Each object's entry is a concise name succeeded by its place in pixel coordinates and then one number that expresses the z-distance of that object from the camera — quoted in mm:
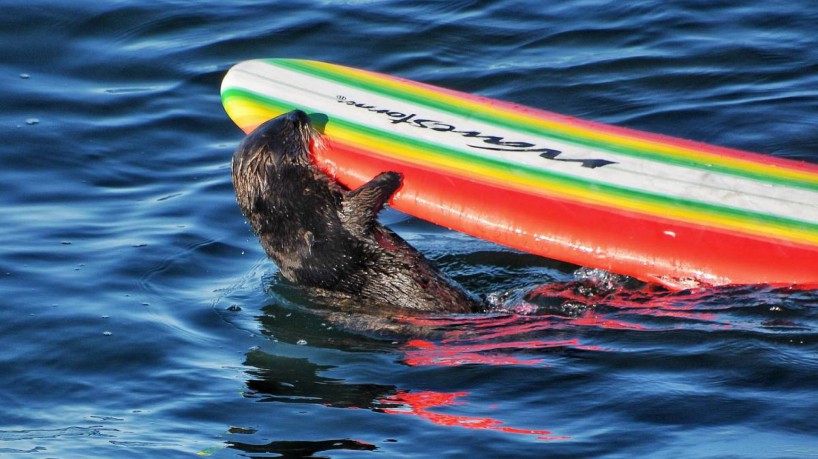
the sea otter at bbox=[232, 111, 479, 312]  12914
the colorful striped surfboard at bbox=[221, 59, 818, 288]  12539
